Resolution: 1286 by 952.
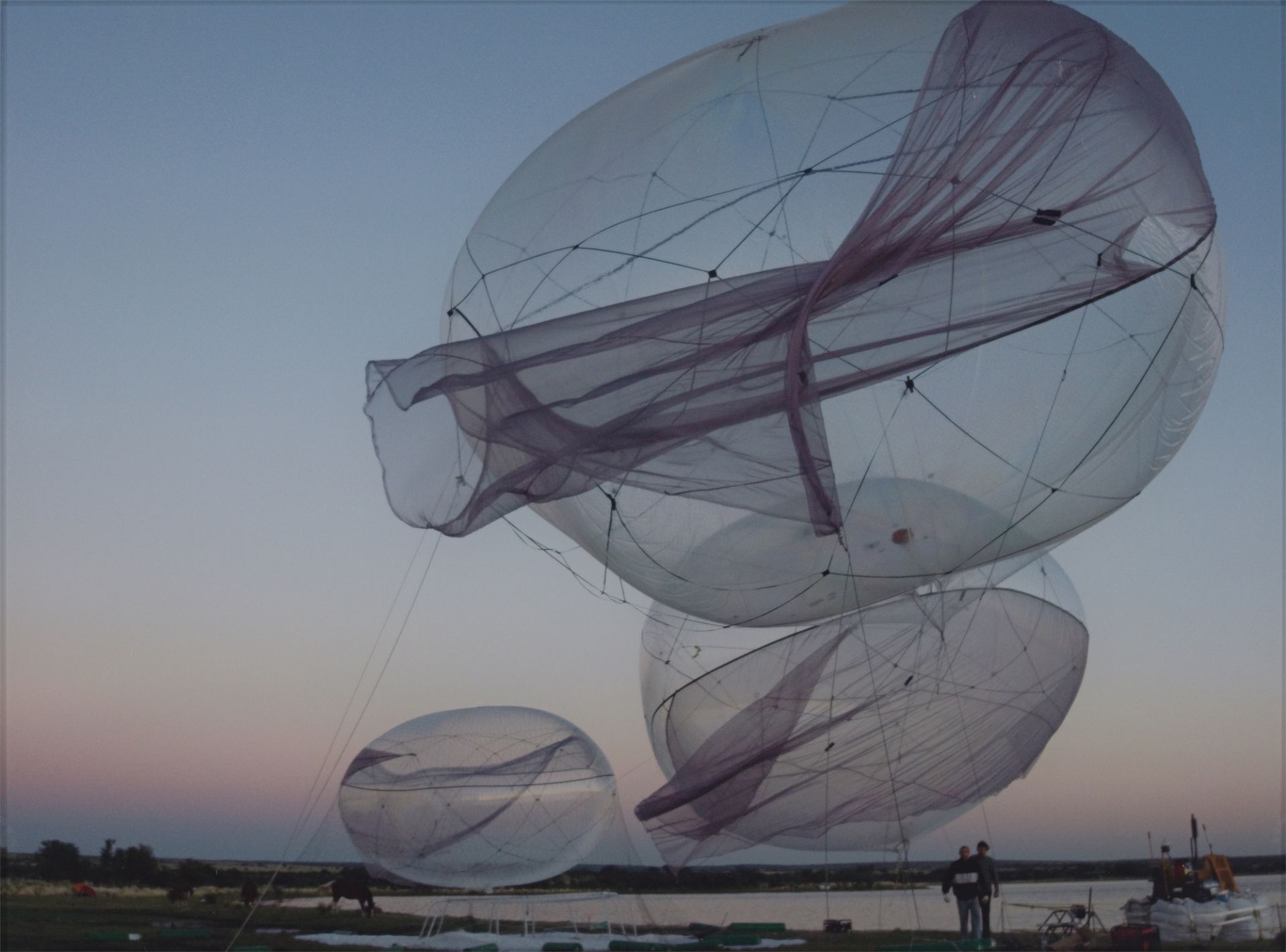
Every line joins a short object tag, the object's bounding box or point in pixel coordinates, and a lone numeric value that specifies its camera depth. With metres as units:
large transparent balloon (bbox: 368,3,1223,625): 10.26
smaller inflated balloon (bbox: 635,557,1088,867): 15.76
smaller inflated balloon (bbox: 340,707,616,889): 29.25
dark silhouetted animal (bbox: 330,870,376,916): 30.20
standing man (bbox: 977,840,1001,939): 16.58
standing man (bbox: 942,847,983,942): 16.59
